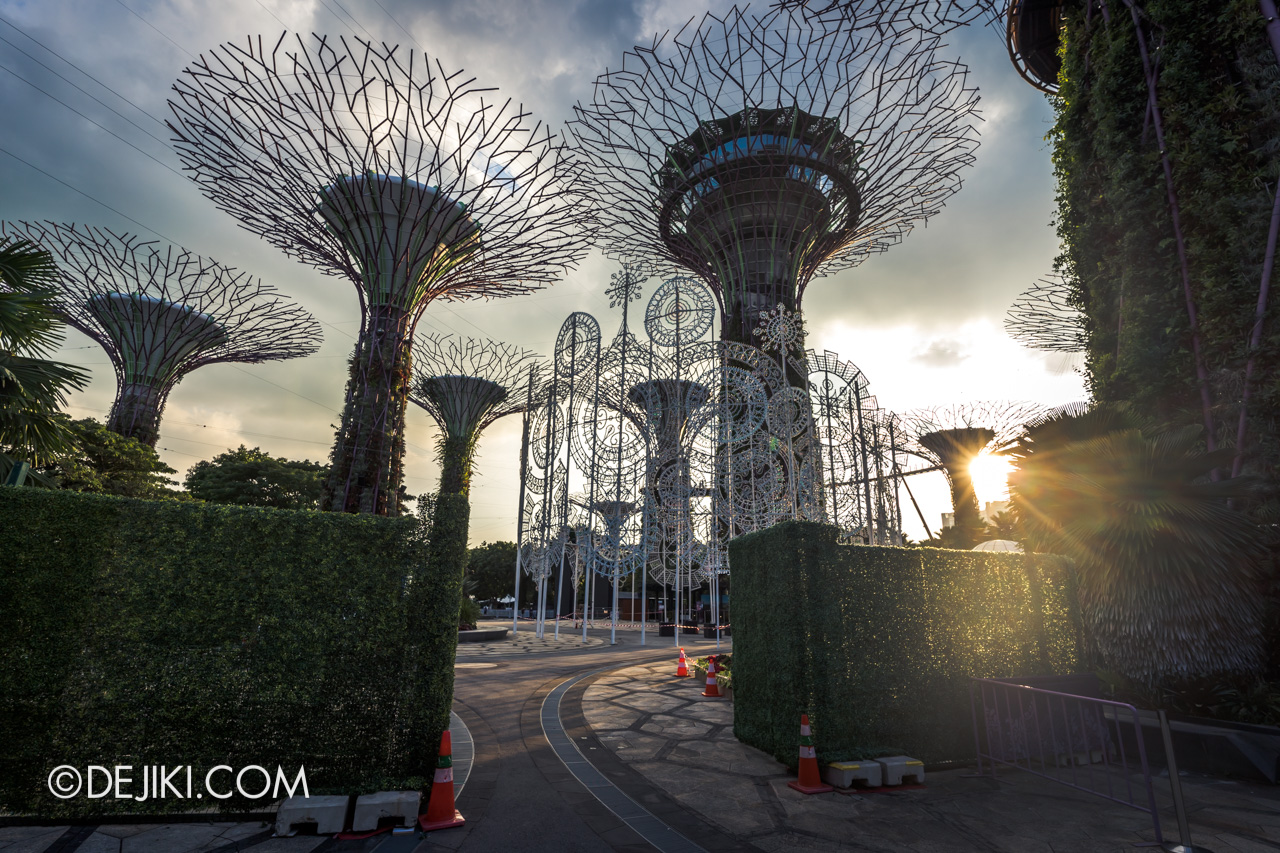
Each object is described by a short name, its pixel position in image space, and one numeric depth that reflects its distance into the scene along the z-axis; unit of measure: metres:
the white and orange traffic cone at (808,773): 5.64
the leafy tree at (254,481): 31.83
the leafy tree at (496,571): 62.72
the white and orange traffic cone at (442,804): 4.74
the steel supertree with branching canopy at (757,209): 22.30
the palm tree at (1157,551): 7.18
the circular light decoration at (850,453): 18.67
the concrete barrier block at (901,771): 5.84
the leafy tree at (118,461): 20.06
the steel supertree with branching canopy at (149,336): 23.33
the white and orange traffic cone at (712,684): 11.04
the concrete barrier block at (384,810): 4.61
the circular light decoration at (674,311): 20.47
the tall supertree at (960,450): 32.75
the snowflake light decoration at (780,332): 16.95
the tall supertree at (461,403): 27.54
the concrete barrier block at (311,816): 4.52
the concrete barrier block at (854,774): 5.73
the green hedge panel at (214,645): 4.59
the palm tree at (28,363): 6.25
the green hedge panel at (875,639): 6.30
